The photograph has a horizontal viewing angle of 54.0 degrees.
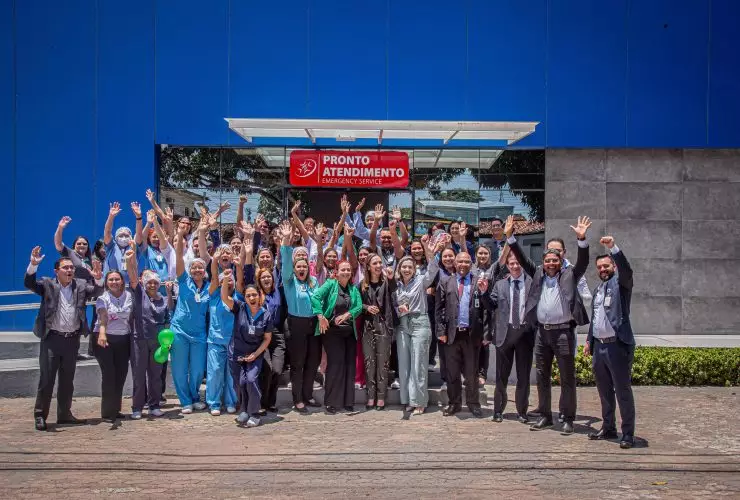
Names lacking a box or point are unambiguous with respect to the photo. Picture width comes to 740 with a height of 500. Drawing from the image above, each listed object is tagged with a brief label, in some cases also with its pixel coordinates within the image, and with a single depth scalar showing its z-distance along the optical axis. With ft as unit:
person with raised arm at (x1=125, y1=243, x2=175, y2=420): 30.60
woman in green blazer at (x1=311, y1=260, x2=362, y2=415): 31.48
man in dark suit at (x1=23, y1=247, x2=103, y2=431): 29.01
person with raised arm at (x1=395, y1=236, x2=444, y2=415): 31.30
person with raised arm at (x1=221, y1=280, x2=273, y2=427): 29.86
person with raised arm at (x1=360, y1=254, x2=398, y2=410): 31.73
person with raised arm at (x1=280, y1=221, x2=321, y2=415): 31.24
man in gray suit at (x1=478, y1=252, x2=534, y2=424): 29.91
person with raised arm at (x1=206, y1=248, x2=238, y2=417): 31.24
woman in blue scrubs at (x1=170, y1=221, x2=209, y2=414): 31.42
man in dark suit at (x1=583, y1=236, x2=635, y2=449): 26.04
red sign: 50.62
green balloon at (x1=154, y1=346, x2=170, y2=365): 30.30
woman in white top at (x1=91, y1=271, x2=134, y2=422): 30.01
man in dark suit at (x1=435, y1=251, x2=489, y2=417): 30.91
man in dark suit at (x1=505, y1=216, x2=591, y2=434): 28.35
